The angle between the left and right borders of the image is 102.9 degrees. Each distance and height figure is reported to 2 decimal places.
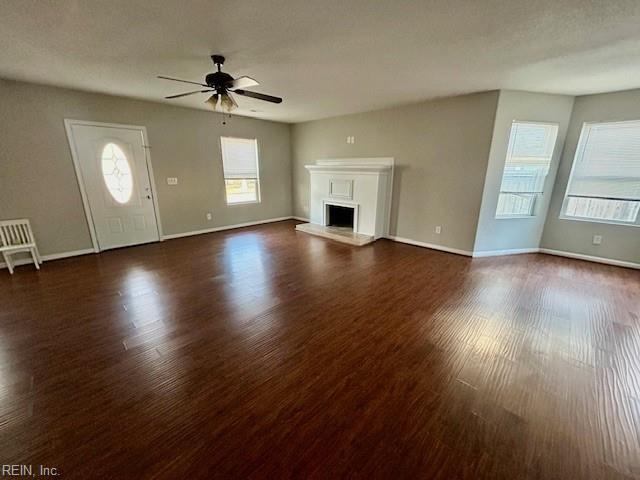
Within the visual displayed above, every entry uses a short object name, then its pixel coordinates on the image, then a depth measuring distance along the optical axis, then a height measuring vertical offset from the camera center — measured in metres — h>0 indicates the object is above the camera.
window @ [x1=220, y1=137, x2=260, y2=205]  5.59 +0.07
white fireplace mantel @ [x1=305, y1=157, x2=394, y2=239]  4.79 -0.29
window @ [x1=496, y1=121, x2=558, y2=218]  3.86 +0.12
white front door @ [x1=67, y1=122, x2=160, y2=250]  3.95 -0.17
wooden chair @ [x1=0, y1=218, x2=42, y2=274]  3.37 -0.92
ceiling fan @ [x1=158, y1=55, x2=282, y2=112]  2.49 +0.84
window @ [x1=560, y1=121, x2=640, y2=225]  3.56 +0.00
